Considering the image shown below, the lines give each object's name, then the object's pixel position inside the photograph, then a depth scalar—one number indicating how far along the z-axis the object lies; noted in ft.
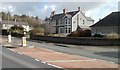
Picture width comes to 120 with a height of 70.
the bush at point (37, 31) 104.37
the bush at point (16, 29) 131.34
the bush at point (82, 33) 94.27
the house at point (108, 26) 79.90
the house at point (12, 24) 186.14
